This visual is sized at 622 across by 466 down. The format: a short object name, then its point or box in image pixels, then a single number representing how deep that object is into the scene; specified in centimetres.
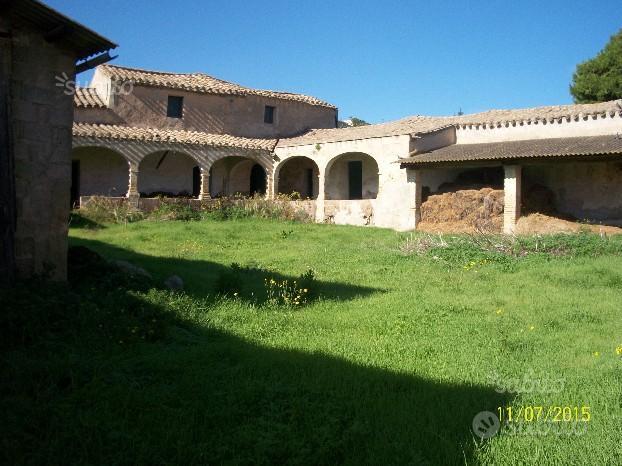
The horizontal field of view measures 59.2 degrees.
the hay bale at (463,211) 1852
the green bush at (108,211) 1867
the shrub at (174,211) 2019
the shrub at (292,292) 798
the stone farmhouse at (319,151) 1825
